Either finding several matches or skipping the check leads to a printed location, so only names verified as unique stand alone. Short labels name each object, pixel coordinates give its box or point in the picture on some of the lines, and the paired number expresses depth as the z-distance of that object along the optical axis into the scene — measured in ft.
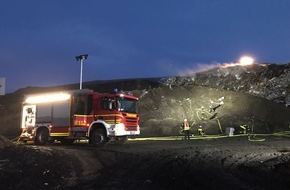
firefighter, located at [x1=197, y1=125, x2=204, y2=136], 73.78
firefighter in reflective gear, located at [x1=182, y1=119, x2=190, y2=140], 63.07
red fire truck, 52.53
